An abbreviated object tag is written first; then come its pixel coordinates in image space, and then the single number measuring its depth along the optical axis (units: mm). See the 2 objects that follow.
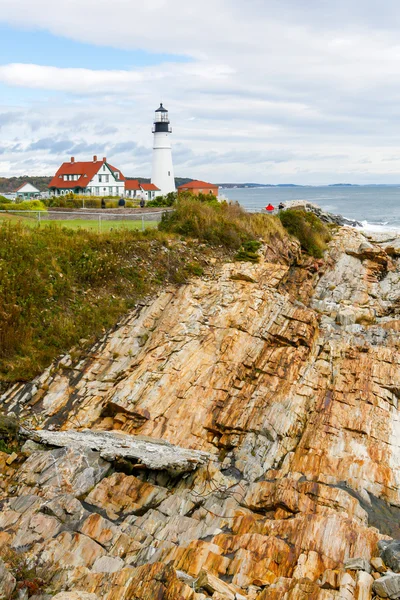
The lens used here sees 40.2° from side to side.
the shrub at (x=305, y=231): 25953
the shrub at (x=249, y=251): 20359
